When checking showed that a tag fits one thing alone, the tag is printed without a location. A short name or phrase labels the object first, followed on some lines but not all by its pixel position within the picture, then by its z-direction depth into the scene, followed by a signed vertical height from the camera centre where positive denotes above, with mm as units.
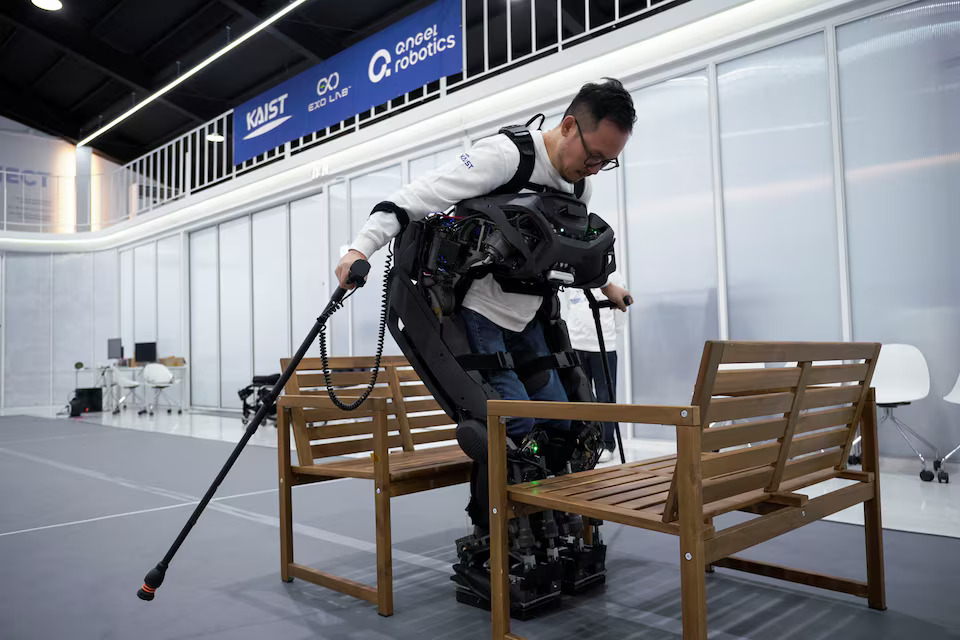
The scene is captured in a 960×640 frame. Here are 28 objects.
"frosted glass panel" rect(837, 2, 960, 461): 4281 +914
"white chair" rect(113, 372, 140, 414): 10578 -525
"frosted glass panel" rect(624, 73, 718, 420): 5371 +761
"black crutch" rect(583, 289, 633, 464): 2145 +75
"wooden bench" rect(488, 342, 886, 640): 1275 -317
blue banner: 6523 +2826
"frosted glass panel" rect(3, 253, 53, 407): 13641 +431
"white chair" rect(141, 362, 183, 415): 10234 -417
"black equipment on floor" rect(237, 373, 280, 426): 7430 -550
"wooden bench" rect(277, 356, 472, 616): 1958 -352
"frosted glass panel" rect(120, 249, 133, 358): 13781 +978
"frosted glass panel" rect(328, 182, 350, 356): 8547 +1274
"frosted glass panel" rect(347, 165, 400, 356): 8133 +728
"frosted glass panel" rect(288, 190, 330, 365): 9070 +1096
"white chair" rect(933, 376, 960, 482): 3688 -733
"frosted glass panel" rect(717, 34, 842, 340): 4770 +983
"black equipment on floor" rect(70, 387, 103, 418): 10473 -787
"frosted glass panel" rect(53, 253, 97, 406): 14117 +627
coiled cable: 2004 -32
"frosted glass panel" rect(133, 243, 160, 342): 12982 +1062
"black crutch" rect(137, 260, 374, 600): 1862 -188
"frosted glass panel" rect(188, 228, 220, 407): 11250 +404
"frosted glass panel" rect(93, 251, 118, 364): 14195 +1013
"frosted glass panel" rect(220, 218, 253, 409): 10617 +537
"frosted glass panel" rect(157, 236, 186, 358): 12219 +904
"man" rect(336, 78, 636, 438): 1833 +442
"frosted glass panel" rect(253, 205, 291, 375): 9859 +781
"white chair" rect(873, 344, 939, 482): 4000 -280
